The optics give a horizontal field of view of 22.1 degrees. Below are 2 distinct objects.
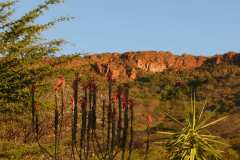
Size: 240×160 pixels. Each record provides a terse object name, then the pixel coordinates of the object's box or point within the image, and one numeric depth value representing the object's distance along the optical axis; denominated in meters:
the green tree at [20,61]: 13.20
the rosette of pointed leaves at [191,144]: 11.68
